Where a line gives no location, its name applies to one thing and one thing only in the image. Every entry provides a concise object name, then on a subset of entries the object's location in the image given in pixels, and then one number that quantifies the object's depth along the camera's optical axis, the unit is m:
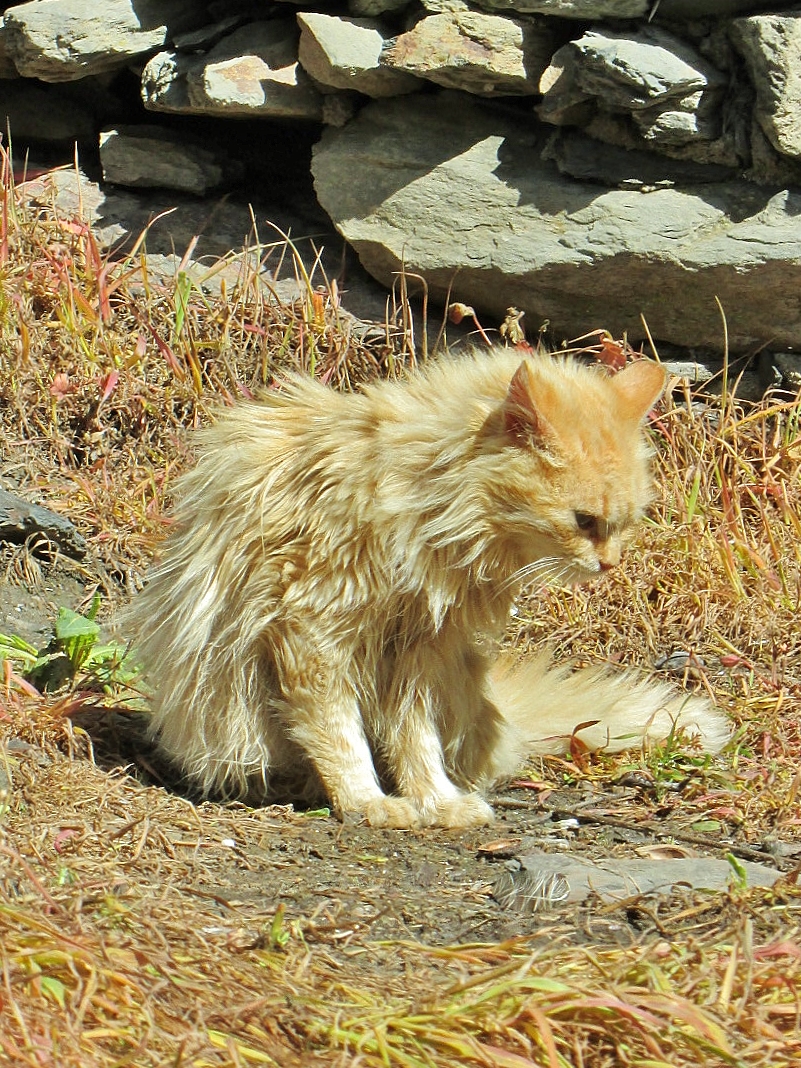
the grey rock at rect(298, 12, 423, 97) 11.14
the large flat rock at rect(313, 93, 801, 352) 10.87
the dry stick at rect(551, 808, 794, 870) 7.14
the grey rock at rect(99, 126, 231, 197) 12.79
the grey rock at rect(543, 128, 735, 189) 11.03
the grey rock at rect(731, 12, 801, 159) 10.30
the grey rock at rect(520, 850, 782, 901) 6.37
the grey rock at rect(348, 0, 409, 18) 11.21
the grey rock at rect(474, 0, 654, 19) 10.46
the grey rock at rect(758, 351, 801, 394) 11.39
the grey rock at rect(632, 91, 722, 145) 10.59
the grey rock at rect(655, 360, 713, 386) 11.58
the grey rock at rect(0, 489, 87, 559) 10.07
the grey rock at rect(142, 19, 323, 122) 11.82
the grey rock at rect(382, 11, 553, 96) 10.79
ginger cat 7.13
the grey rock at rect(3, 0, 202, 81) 12.16
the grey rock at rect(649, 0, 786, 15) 10.53
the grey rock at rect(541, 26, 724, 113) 10.27
